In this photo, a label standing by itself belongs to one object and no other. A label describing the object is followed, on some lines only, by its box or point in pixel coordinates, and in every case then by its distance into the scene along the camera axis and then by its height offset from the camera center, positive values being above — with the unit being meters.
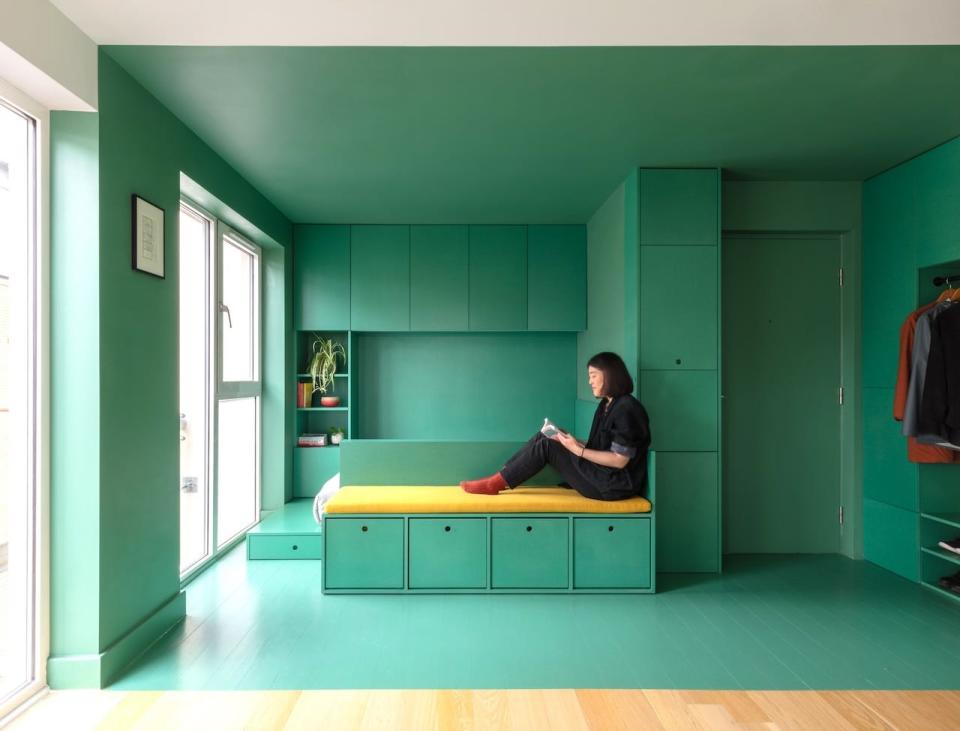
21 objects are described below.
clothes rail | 4.16 +0.52
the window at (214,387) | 4.34 -0.13
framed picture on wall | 3.11 +0.60
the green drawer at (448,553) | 3.96 -1.05
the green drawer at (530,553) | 3.97 -1.05
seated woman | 3.99 -0.49
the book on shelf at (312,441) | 6.05 -0.63
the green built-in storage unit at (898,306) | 4.09 +0.40
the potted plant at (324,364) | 6.12 +0.03
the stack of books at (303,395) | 6.09 -0.24
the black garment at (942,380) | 3.90 -0.07
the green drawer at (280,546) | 4.67 -1.19
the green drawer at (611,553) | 3.98 -1.06
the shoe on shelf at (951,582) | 3.97 -1.23
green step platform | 4.67 -1.17
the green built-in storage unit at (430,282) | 6.02 +0.73
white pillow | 4.78 -0.88
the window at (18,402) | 2.67 -0.14
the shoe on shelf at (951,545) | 3.90 -1.00
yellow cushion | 3.95 -0.77
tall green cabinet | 4.39 +0.08
